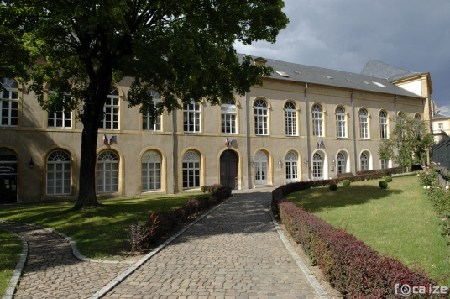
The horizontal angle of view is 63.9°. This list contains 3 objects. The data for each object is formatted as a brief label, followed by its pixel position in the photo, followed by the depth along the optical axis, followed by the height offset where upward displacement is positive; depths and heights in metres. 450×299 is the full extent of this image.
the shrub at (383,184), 22.90 -1.07
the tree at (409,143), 32.88 +2.22
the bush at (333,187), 24.22 -1.27
